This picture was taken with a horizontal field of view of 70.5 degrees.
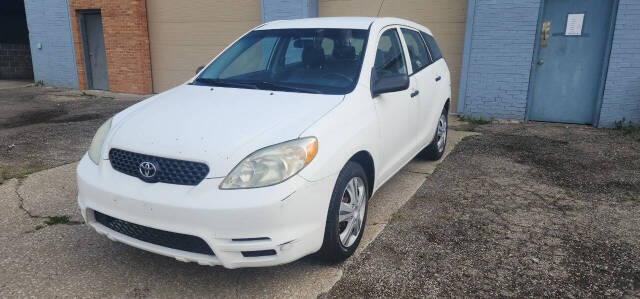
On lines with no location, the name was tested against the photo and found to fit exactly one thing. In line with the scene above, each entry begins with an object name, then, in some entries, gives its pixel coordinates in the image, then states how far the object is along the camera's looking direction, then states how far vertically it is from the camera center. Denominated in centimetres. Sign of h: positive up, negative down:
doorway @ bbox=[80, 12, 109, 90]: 1264 -57
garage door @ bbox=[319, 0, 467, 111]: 868 +38
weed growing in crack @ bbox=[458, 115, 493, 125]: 836 -151
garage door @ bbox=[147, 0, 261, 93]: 1075 +4
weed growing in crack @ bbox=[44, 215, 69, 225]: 377 -155
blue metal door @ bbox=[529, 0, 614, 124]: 759 -36
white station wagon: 247 -74
